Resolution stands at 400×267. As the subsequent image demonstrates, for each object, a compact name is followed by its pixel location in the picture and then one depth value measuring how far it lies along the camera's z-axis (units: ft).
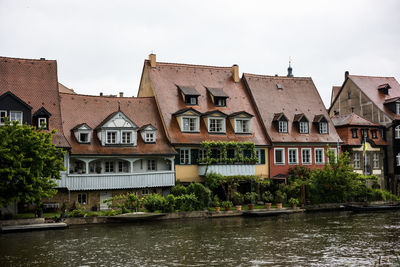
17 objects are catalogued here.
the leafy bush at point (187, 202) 129.70
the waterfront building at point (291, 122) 163.94
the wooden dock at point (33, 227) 103.40
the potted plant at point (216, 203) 136.95
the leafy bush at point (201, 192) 134.31
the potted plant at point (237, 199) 143.13
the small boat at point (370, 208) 144.77
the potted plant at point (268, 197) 148.11
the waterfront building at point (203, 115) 147.74
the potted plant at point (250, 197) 144.36
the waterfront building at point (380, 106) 184.75
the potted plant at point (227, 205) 135.53
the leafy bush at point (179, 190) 135.23
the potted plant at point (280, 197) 147.84
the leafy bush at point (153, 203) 126.21
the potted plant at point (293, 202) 144.46
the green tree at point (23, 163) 101.50
